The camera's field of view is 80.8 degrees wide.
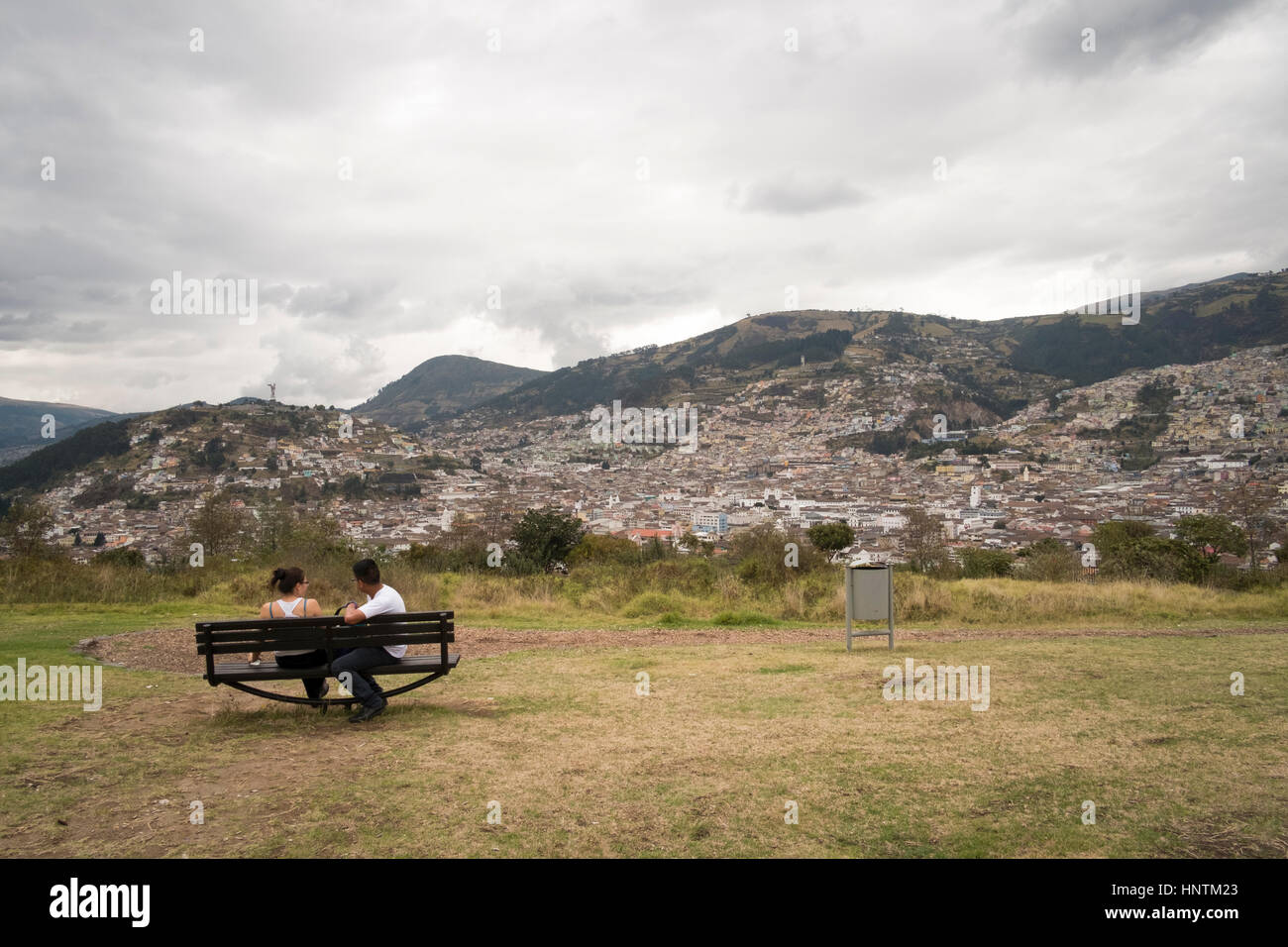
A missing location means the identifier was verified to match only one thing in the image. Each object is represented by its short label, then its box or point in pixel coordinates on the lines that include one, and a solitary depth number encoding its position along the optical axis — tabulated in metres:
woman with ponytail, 6.02
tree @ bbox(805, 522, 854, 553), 25.00
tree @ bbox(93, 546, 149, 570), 18.40
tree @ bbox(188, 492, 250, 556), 19.58
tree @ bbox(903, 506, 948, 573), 20.98
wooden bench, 5.73
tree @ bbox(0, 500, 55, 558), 17.23
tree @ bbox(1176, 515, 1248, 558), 22.34
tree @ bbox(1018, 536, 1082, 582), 17.00
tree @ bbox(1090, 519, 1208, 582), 18.09
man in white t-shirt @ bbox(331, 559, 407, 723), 5.79
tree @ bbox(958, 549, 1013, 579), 20.10
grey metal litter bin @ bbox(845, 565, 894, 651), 9.38
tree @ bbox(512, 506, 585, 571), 22.19
